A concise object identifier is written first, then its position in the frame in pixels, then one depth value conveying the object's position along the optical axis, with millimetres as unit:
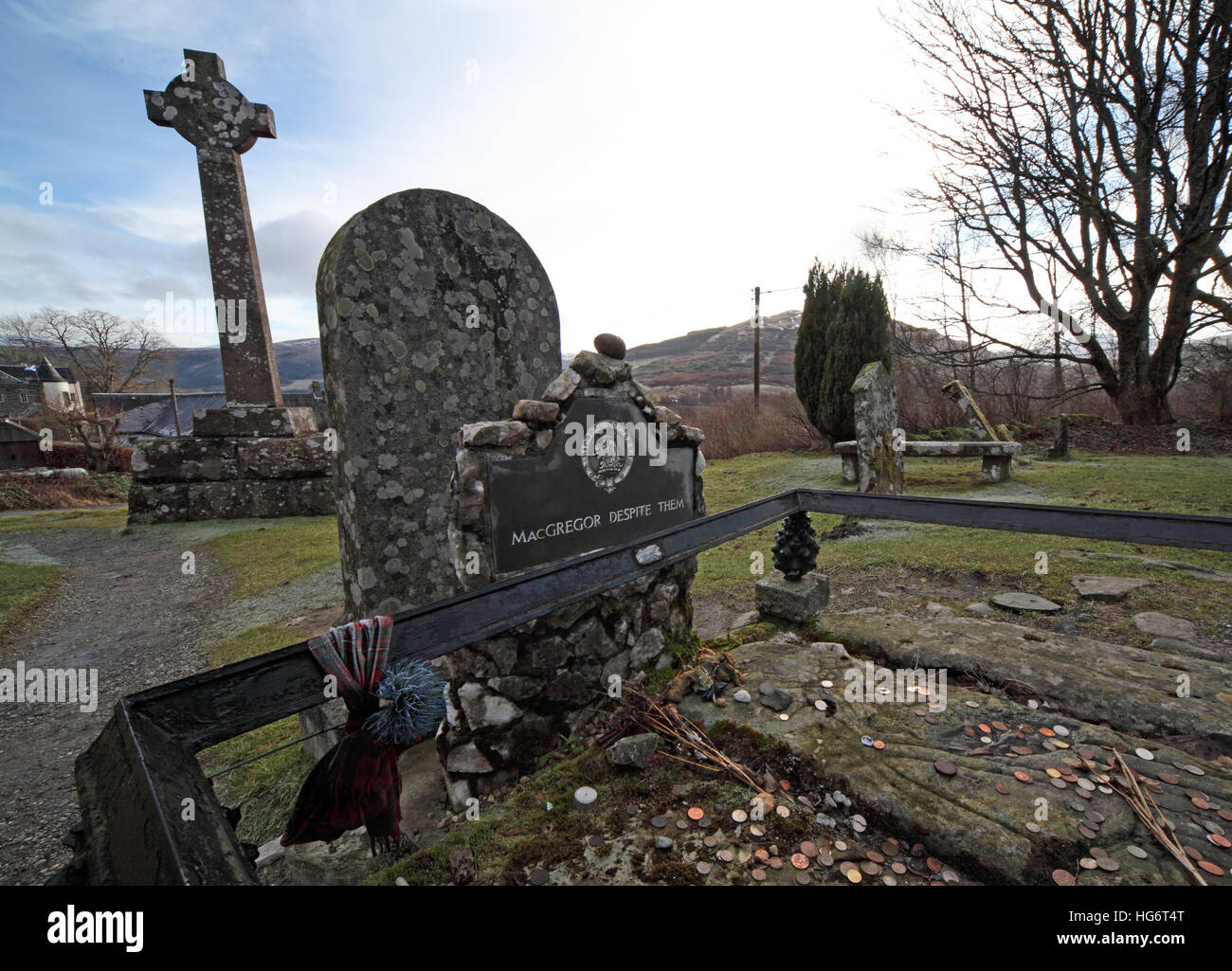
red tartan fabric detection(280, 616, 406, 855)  1436
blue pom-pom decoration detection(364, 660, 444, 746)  1543
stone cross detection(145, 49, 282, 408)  7816
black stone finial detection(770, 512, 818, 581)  3443
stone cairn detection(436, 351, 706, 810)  2510
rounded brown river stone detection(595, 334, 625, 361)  2969
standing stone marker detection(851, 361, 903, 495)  7797
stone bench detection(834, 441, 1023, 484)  9477
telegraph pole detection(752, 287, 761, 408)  22827
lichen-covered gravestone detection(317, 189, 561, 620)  3332
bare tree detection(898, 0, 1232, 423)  10883
